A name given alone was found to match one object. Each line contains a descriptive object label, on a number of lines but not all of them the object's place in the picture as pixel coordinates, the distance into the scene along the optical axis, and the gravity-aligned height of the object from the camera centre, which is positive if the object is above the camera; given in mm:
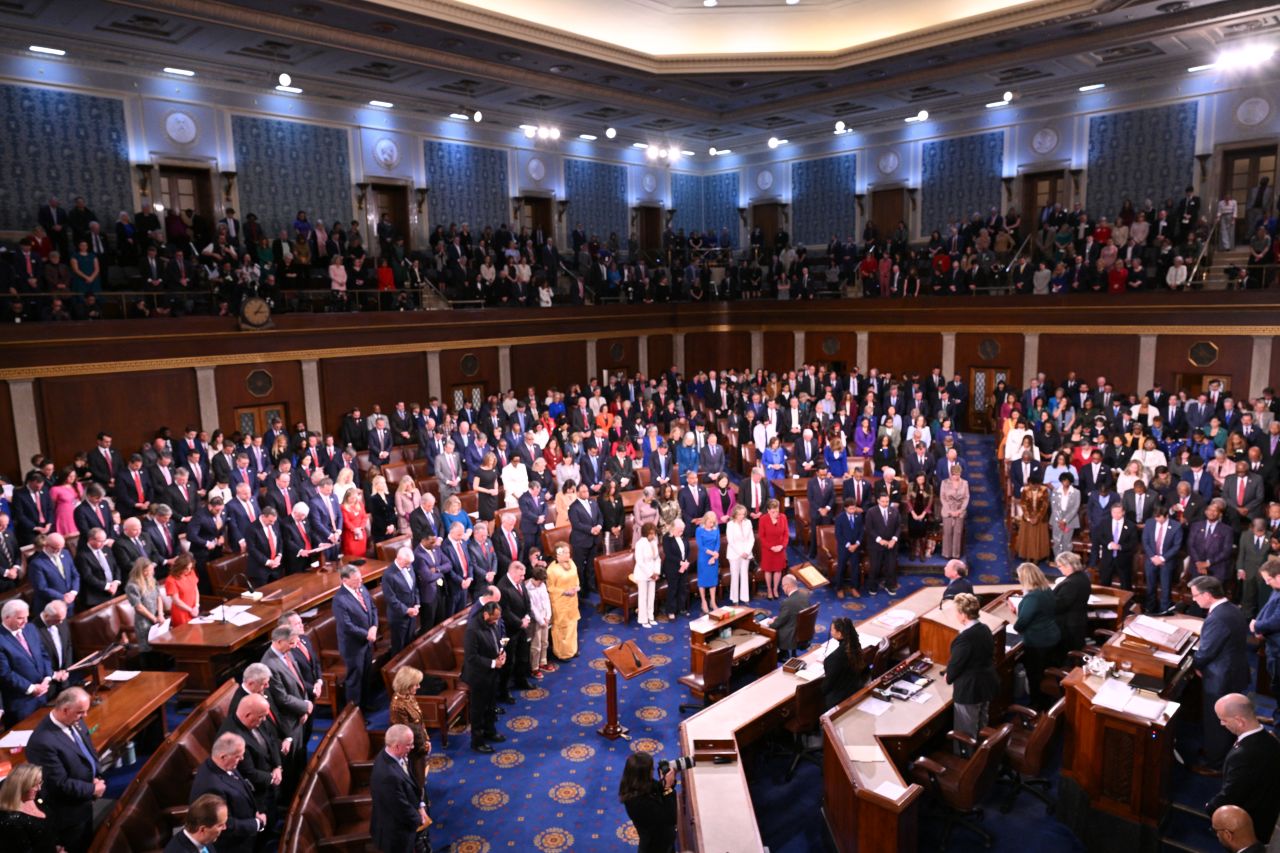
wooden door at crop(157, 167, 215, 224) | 18062 +2743
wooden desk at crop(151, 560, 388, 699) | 7445 -2961
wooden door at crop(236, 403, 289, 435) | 16516 -2115
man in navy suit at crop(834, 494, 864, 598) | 11297 -3323
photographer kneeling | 5023 -3046
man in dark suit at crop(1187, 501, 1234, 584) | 9633 -2935
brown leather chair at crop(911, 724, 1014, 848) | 6082 -3633
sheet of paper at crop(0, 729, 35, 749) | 5605 -2896
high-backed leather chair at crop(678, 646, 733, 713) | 8055 -3676
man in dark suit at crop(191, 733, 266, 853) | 4996 -2866
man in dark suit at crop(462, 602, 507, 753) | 7535 -3287
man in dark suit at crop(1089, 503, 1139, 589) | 10617 -3225
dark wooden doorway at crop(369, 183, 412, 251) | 21562 +2780
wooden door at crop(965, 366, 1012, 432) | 19812 -2381
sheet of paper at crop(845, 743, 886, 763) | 6062 -3345
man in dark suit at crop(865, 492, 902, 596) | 11352 -3283
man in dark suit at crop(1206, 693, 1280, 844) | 5078 -2901
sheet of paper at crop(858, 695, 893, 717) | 6809 -3368
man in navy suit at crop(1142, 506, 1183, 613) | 10023 -3130
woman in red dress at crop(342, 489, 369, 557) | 10234 -2668
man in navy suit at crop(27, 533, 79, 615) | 7727 -2422
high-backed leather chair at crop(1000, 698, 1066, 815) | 6410 -3640
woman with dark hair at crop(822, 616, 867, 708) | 7033 -3135
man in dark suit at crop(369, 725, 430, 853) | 5215 -3081
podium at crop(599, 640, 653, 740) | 7801 -3462
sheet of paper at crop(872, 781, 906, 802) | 5520 -3300
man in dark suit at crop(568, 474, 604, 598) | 11242 -3032
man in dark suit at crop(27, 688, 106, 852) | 5086 -2829
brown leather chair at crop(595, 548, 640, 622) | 10648 -3603
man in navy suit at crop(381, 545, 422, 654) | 8453 -2955
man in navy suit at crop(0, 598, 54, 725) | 6219 -2668
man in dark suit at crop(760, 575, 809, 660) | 8547 -3258
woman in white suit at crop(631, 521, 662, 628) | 10250 -3293
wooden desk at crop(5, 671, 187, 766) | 5949 -2998
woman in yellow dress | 9406 -3376
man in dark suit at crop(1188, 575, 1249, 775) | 6594 -2792
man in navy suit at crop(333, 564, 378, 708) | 7781 -3013
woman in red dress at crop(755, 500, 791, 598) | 11070 -3228
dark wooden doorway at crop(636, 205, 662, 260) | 28047 +2651
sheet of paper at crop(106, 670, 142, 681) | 6832 -2990
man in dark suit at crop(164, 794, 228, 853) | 4312 -2674
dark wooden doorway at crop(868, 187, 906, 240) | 25062 +2800
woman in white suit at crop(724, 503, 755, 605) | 10891 -3285
